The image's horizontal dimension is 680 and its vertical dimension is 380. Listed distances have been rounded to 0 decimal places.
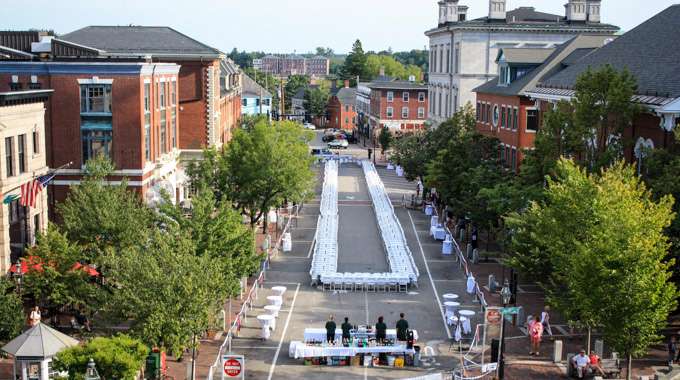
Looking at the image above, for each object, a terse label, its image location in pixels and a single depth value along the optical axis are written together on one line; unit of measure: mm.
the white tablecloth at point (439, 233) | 47188
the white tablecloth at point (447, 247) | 43125
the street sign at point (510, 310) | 23166
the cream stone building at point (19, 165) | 29891
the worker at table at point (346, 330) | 25859
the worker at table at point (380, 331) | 25969
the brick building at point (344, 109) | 151500
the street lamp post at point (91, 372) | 19500
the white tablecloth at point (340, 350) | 25438
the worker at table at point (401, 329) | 25984
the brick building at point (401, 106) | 115062
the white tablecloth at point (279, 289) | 32469
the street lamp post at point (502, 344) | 22750
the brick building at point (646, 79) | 30516
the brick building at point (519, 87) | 52250
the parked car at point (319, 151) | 98369
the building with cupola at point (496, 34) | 77625
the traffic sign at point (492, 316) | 22828
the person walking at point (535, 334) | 26062
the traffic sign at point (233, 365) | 22234
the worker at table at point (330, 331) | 25938
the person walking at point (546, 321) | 28406
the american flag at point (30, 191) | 29234
